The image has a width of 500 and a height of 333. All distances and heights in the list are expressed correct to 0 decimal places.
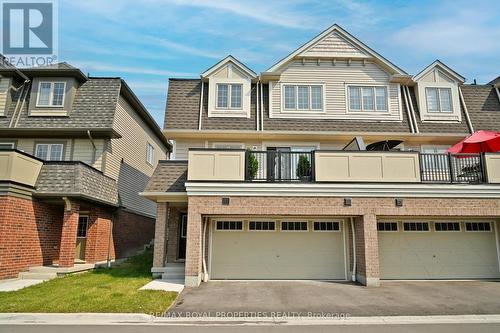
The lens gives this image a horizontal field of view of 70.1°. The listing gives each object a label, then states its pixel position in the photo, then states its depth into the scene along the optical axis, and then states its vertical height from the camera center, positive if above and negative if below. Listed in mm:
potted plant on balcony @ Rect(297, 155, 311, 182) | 12352 +2232
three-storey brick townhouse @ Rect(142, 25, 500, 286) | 11930 +1667
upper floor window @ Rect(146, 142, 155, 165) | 22328 +5083
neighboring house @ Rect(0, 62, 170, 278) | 13031 +2660
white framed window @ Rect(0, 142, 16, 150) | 16500 +4062
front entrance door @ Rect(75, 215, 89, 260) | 15578 -145
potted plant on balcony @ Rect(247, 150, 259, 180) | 12258 +2312
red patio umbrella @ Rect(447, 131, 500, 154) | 12531 +3283
